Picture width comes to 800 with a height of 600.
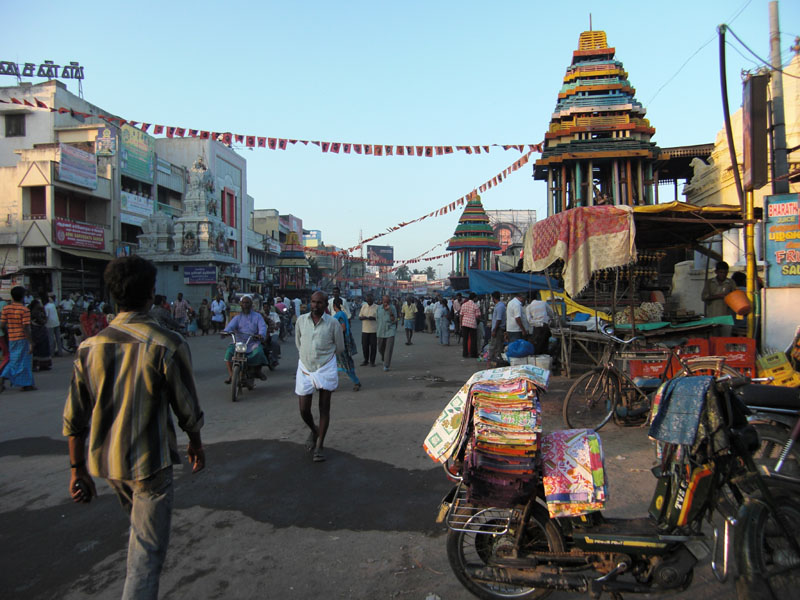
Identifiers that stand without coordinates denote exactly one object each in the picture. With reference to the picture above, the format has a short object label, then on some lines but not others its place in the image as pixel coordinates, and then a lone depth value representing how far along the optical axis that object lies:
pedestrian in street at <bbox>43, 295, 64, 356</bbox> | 12.95
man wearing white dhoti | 5.32
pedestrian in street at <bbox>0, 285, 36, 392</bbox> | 8.95
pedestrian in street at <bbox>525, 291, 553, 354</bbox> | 10.16
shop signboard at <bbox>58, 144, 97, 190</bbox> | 25.25
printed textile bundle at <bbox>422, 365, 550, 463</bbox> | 2.85
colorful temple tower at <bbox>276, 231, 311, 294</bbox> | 53.44
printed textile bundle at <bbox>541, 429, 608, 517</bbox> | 2.67
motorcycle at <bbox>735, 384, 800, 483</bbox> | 3.54
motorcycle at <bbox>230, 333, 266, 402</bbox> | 8.41
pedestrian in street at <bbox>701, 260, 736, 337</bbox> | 7.59
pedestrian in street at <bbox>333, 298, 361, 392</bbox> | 8.11
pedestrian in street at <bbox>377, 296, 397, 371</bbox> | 11.62
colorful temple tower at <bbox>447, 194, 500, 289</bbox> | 33.38
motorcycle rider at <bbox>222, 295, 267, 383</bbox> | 8.77
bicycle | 5.95
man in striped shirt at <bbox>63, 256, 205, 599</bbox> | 2.32
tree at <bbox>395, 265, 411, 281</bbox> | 116.56
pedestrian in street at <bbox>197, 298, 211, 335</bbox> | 22.09
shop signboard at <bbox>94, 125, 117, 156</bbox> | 29.72
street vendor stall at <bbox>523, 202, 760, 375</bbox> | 6.86
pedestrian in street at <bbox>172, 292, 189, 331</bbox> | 19.94
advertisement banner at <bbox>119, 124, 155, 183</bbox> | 31.32
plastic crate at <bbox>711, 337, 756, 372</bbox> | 5.98
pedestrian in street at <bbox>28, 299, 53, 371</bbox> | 11.24
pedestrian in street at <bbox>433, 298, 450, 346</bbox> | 18.64
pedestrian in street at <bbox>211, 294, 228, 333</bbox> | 21.95
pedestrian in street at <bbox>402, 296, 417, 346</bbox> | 19.03
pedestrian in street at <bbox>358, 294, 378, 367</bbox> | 12.05
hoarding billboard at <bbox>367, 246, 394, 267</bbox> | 107.06
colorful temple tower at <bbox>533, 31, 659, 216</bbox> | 19.80
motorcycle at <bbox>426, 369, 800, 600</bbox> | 2.53
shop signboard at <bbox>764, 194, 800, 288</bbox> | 7.36
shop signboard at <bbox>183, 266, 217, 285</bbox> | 27.03
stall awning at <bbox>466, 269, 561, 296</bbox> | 14.25
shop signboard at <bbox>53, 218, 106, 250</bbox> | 24.94
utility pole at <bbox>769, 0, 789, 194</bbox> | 8.01
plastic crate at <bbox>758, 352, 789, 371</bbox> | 4.80
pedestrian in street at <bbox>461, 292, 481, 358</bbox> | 13.98
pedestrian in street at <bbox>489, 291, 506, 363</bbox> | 13.09
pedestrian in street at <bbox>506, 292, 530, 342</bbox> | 10.99
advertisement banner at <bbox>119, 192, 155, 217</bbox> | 30.68
